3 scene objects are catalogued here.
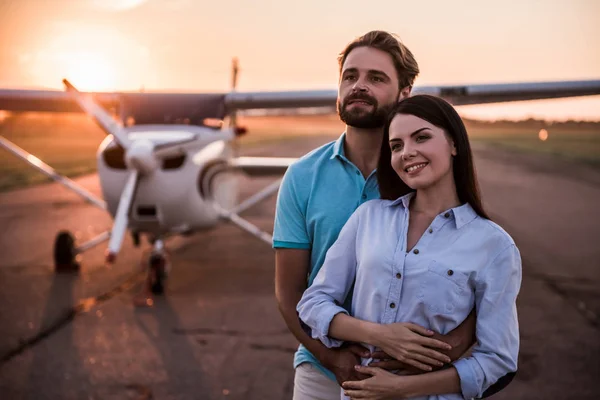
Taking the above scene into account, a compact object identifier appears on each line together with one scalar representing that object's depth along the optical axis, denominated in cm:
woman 131
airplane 518
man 157
